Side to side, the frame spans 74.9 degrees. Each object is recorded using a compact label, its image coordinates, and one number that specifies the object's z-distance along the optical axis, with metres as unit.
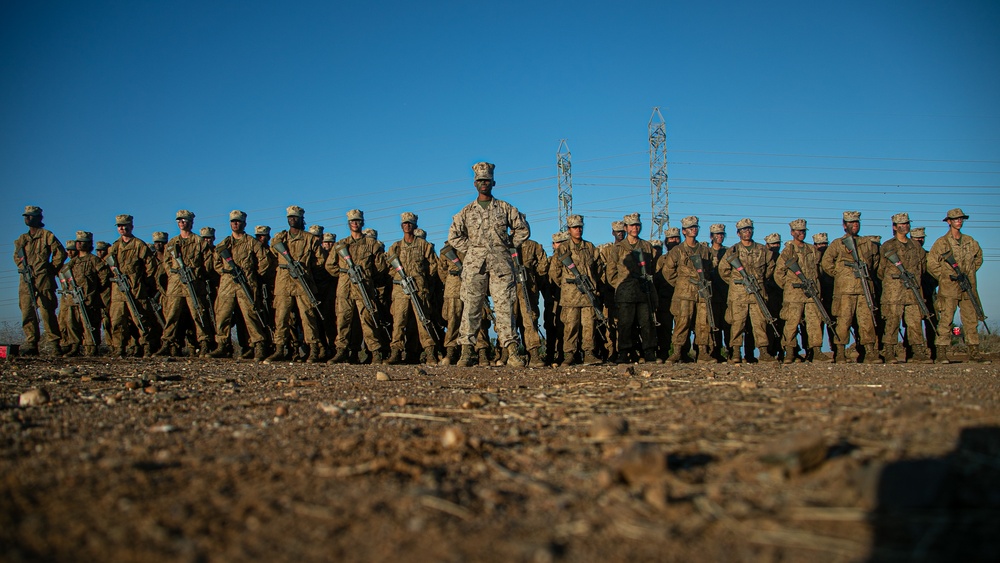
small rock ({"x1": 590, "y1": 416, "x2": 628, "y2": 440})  3.04
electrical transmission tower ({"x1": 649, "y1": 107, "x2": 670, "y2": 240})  32.28
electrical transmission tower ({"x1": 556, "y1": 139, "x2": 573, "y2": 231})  34.59
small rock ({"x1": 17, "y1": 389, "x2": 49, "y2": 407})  4.53
